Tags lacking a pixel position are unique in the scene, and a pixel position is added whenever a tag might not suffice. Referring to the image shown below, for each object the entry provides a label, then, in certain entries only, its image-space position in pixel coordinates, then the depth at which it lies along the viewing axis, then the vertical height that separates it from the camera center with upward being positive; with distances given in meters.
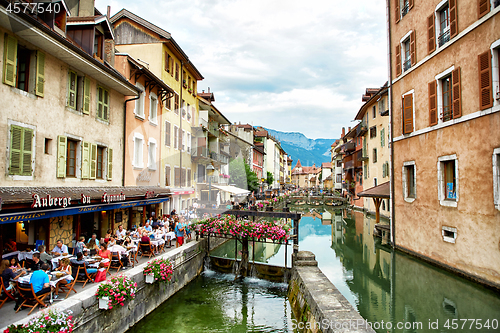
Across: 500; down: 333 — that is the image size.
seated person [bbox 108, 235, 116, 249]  10.64 -2.02
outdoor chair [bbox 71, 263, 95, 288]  8.58 -2.45
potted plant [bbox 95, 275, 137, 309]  7.66 -2.70
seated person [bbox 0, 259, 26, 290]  7.25 -2.16
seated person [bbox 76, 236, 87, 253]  10.67 -2.14
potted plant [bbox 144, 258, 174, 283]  9.83 -2.78
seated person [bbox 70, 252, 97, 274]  8.57 -2.12
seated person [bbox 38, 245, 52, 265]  8.71 -2.00
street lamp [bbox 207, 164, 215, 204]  32.57 +1.14
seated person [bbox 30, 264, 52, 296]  6.91 -2.16
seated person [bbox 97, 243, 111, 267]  9.38 -2.19
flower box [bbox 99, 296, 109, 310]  7.64 -2.85
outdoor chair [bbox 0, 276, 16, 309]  7.06 -2.55
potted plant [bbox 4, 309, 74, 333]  5.63 -2.57
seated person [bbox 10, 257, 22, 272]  7.57 -2.03
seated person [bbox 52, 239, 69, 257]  9.49 -2.05
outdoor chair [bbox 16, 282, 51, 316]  6.82 -2.44
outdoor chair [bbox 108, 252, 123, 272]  10.21 -2.50
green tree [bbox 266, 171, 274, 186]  74.06 +1.02
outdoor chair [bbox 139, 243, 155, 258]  12.25 -2.60
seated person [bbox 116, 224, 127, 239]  13.17 -2.13
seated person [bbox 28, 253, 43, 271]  7.75 -2.01
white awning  29.25 -0.66
